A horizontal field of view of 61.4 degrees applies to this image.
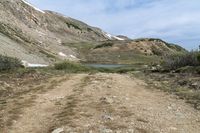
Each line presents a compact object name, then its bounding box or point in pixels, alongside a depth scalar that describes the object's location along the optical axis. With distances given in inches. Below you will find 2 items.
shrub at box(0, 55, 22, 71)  509.2
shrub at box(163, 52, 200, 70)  520.0
